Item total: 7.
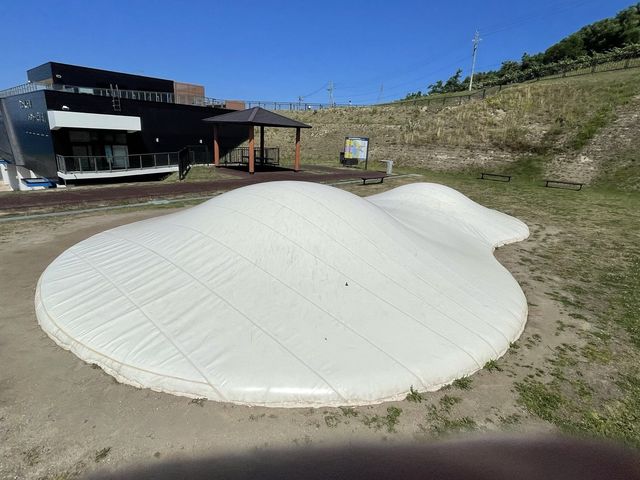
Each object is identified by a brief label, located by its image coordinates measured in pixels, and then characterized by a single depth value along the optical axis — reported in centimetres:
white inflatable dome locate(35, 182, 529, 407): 408
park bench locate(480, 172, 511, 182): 2364
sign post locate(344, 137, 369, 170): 2798
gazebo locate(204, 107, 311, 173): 2127
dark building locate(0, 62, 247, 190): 2159
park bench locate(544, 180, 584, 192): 2053
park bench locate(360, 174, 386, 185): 2028
